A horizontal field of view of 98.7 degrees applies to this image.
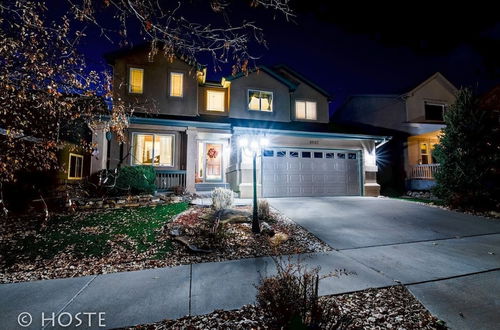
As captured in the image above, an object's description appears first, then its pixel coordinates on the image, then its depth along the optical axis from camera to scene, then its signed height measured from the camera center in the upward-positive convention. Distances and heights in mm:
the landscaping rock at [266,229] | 5380 -1417
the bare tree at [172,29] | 3131 +2392
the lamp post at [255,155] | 5625 +561
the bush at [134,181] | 8914 -275
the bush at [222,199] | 7617 -887
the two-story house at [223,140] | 11250 +1954
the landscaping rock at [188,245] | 4375 -1491
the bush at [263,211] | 6830 -1169
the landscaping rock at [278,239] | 4928 -1510
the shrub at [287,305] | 1932 -1238
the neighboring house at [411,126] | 15961 +3740
